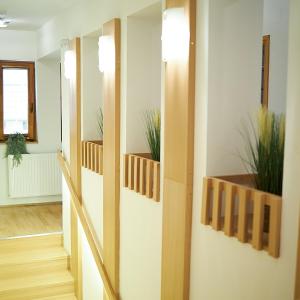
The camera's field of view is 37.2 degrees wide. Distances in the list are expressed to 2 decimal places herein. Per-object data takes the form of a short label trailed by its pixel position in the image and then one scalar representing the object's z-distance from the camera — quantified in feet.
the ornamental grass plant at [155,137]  9.73
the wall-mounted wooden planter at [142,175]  9.03
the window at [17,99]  21.47
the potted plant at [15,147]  21.35
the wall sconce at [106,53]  11.18
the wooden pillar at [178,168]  7.55
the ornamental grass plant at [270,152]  6.35
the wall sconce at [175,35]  7.61
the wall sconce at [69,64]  14.62
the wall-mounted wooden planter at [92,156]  12.63
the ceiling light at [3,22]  17.23
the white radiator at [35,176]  21.65
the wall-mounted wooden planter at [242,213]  5.74
